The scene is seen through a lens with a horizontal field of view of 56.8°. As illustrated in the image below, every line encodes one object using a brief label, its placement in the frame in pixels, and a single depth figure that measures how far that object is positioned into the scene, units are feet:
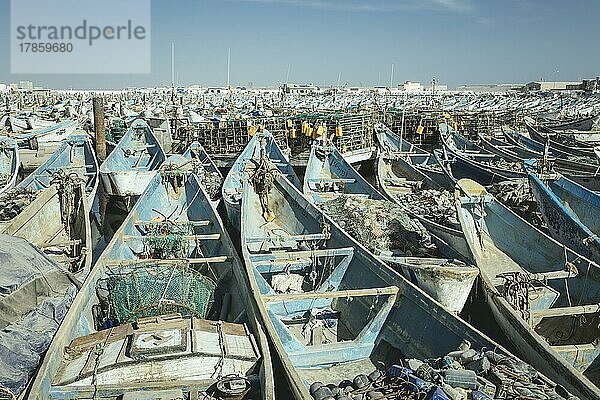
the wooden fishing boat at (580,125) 118.12
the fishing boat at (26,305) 22.17
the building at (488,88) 449.39
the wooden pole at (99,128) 74.55
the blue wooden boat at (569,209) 35.36
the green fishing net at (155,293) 28.19
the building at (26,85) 471.21
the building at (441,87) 455.42
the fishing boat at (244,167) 47.41
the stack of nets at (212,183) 53.93
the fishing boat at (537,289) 23.54
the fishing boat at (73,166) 53.78
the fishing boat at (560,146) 76.84
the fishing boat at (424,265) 28.33
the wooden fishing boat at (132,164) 56.65
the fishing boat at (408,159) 61.00
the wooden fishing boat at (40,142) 93.66
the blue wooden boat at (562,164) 58.38
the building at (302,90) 354.31
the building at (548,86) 348.67
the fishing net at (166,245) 37.83
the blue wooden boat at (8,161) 61.84
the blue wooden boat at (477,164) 61.43
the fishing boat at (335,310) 25.12
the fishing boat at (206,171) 54.08
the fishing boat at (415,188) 35.73
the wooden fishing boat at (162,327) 21.06
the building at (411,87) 436.15
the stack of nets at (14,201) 43.50
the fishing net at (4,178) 59.94
